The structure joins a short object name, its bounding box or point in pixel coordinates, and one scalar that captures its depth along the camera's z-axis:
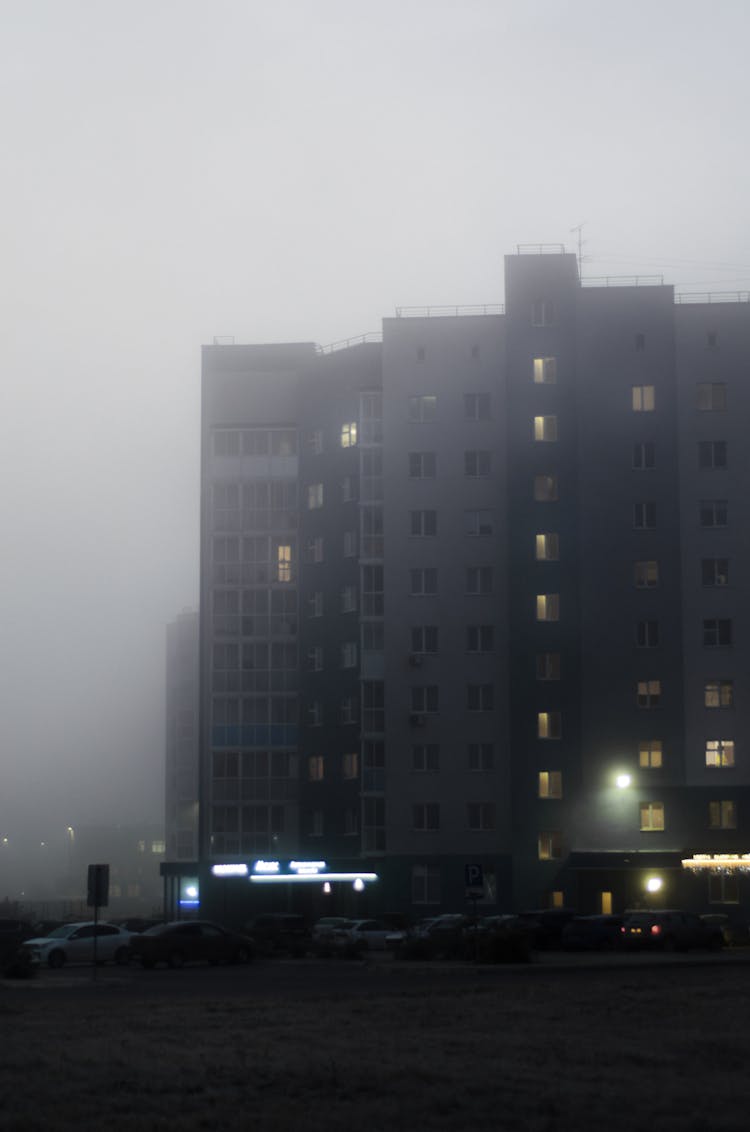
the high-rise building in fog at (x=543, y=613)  77.44
